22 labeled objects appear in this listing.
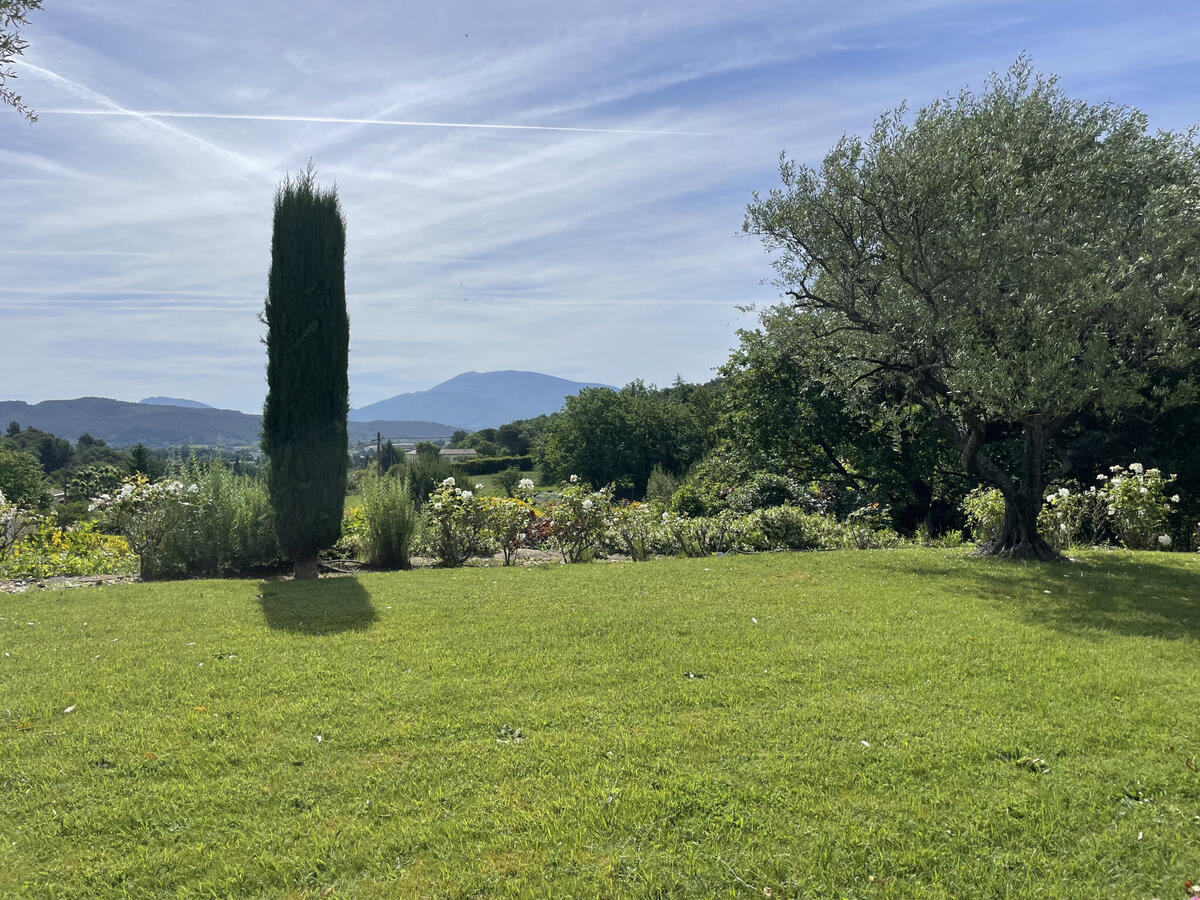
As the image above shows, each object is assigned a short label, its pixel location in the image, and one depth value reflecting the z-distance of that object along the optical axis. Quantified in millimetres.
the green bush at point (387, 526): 10305
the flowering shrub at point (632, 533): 11336
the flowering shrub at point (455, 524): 10477
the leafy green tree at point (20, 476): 43500
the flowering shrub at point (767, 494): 14859
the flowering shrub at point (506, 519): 10500
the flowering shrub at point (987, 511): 11375
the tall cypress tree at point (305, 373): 9586
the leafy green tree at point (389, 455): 42762
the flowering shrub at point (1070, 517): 11297
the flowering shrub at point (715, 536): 11422
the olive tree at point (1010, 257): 7891
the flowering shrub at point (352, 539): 11047
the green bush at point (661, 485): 25047
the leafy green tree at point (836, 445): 16438
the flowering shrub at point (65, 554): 10148
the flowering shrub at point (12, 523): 10734
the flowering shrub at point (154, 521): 9438
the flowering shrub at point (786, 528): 11742
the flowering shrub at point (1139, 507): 10773
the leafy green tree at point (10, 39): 3371
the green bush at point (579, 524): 10766
